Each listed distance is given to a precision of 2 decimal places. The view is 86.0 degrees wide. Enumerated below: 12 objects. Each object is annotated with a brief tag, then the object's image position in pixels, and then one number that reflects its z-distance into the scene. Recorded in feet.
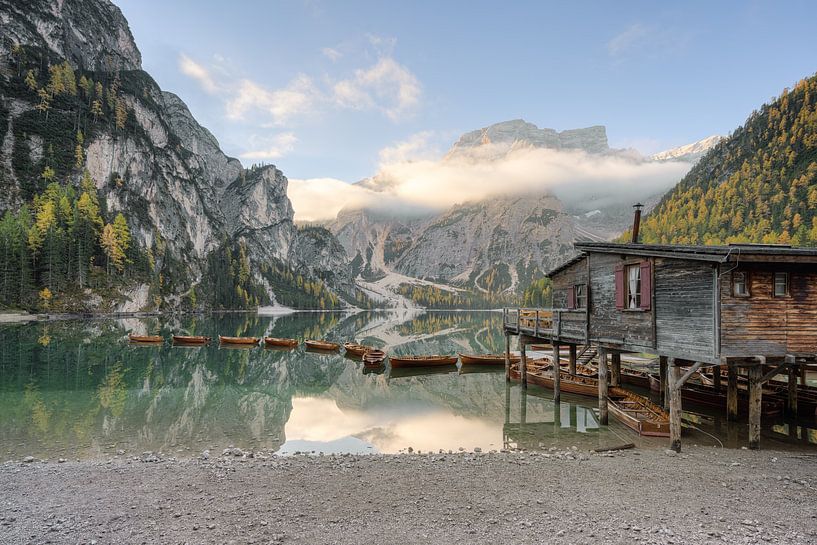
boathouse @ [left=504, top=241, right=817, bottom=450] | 51.57
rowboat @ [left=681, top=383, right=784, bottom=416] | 73.67
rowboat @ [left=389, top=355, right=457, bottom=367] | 141.08
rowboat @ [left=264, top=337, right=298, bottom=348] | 196.13
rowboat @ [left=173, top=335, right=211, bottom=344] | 197.77
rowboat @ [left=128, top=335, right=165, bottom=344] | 194.08
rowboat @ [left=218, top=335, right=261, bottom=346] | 201.96
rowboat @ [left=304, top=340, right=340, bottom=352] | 187.93
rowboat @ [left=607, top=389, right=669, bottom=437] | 61.62
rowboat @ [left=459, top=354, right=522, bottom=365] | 144.66
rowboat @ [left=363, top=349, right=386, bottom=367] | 142.61
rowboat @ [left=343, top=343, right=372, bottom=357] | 167.22
